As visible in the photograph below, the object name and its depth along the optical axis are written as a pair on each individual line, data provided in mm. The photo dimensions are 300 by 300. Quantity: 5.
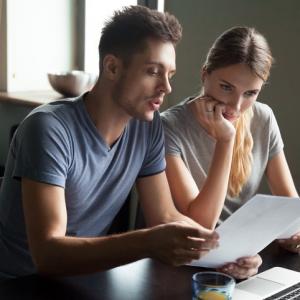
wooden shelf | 3202
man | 1645
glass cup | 1549
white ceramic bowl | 3310
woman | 2023
